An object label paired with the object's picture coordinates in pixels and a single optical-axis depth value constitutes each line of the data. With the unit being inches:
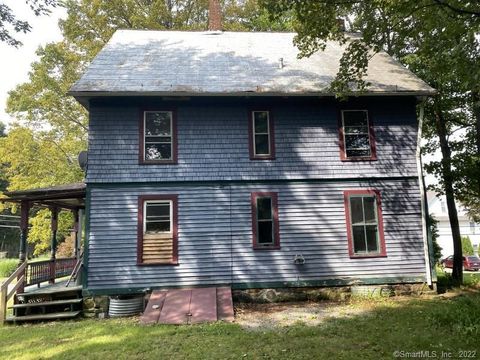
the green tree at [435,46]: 320.5
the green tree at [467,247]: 1384.6
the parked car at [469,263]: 1053.8
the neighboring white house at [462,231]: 1670.8
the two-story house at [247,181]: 393.7
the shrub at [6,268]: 982.9
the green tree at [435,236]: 606.9
